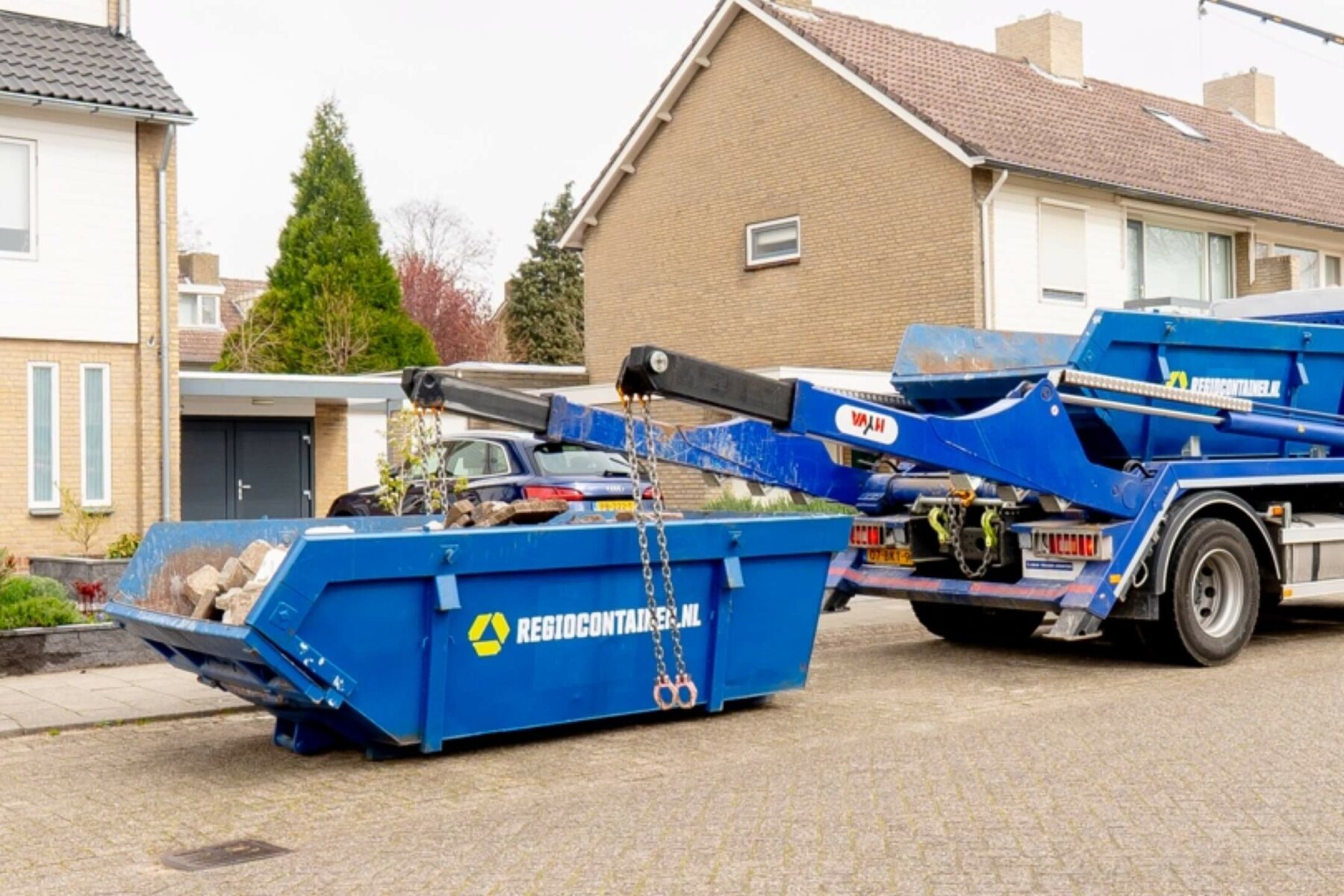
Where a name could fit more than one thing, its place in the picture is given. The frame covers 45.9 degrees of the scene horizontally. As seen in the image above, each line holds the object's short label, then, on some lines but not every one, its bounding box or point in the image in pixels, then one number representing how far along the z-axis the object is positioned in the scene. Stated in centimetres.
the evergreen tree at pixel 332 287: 3525
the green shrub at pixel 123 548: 1473
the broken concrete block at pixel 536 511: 827
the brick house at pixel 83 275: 1670
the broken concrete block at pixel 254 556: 786
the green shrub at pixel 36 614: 1071
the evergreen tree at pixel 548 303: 5025
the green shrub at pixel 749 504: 1902
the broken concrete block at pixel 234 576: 772
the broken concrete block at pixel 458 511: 859
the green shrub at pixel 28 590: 1105
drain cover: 588
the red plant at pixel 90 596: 1200
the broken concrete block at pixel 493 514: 819
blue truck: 925
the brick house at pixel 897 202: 2242
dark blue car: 1305
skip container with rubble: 698
